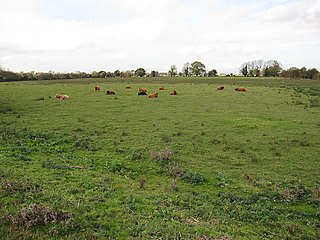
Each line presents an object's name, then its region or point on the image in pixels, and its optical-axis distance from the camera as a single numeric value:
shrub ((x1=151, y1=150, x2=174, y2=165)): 12.08
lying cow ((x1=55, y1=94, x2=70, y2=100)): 30.33
